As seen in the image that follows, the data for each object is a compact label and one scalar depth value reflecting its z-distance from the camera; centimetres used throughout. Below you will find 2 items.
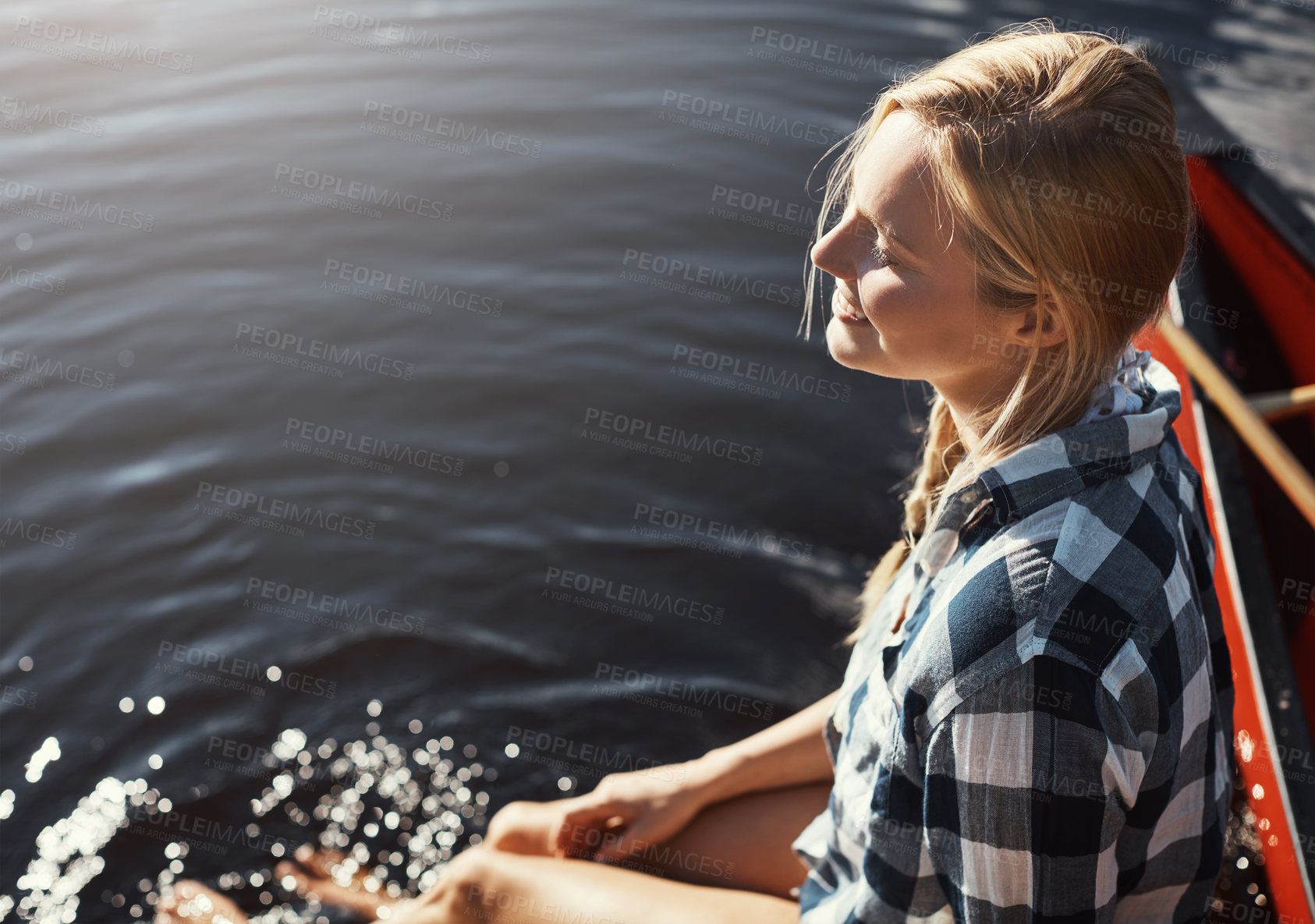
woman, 116
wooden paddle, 240
